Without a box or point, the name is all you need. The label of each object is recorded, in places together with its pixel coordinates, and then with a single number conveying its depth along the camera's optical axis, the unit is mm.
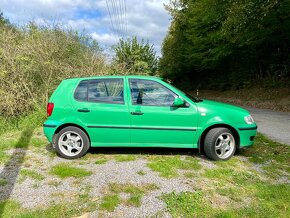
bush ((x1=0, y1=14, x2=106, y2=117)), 8121
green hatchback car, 4374
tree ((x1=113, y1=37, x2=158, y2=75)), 9949
